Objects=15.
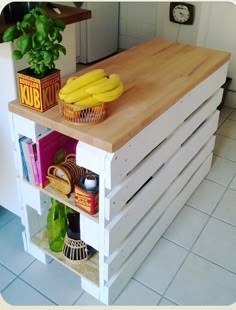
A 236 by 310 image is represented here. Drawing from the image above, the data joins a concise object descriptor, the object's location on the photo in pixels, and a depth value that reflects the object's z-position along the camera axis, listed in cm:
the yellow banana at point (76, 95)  101
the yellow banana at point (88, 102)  101
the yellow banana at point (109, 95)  101
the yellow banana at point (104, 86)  101
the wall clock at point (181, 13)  268
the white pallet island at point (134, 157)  106
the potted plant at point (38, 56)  98
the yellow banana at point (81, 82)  102
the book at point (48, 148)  121
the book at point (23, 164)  125
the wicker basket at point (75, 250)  135
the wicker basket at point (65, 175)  123
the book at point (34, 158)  122
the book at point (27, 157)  124
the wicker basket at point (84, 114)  103
